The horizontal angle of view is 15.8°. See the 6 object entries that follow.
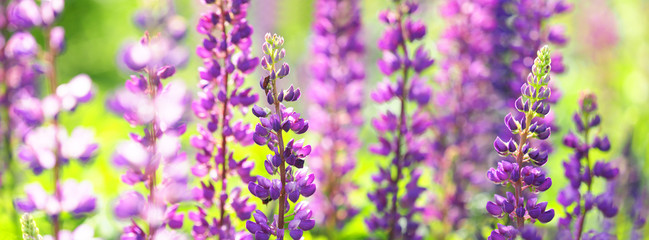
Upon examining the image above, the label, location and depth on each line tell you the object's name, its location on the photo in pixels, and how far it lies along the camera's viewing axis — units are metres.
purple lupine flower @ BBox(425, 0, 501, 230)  2.46
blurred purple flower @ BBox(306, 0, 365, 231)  2.45
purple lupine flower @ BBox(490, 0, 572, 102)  2.31
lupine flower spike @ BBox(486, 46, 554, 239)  2.00
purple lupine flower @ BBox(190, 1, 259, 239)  2.08
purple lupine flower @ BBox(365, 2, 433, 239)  2.26
